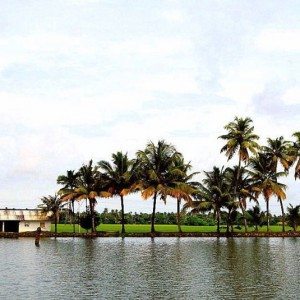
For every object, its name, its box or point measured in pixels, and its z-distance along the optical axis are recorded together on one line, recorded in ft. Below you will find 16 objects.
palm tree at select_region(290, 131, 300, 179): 230.48
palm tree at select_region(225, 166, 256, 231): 226.99
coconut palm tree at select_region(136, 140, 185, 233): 224.33
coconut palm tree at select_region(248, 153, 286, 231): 229.66
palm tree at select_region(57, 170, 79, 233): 241.96
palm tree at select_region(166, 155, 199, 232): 223.30
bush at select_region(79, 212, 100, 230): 244.01
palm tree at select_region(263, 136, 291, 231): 234.99
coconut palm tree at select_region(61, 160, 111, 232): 226.99
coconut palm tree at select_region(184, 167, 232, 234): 222.07
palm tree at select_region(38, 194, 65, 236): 228.22
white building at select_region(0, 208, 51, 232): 242.99
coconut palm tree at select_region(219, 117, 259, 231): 225.76
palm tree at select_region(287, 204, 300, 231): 251.39
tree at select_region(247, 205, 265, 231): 270.46
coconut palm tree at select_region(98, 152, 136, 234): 229.04
